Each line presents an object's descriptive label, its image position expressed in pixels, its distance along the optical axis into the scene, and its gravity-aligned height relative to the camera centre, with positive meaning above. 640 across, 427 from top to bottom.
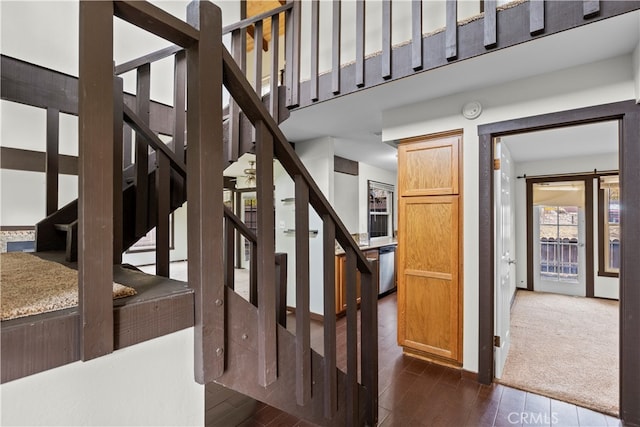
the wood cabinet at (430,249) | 2.68 -0.30
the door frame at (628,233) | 1.98 -0.12
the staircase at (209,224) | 0.64 -0.03
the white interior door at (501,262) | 2.60 -0.42
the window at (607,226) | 5.00 -0.19
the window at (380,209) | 6.00 +0.11
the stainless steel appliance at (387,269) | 5.06 -0.91
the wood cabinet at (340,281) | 3.96 -0.84
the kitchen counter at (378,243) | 4.25 -0.49
